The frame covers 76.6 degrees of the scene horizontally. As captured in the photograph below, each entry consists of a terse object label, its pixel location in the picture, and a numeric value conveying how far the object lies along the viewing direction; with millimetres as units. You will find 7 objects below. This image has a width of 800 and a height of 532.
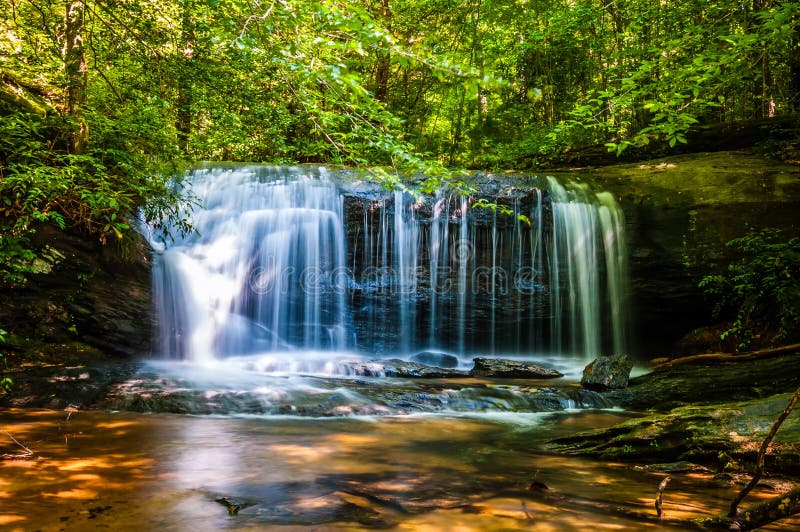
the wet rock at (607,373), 7035
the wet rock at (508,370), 8164
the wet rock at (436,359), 9128
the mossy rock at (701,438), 3549
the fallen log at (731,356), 6398
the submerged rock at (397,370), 7652
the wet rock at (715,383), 5855
